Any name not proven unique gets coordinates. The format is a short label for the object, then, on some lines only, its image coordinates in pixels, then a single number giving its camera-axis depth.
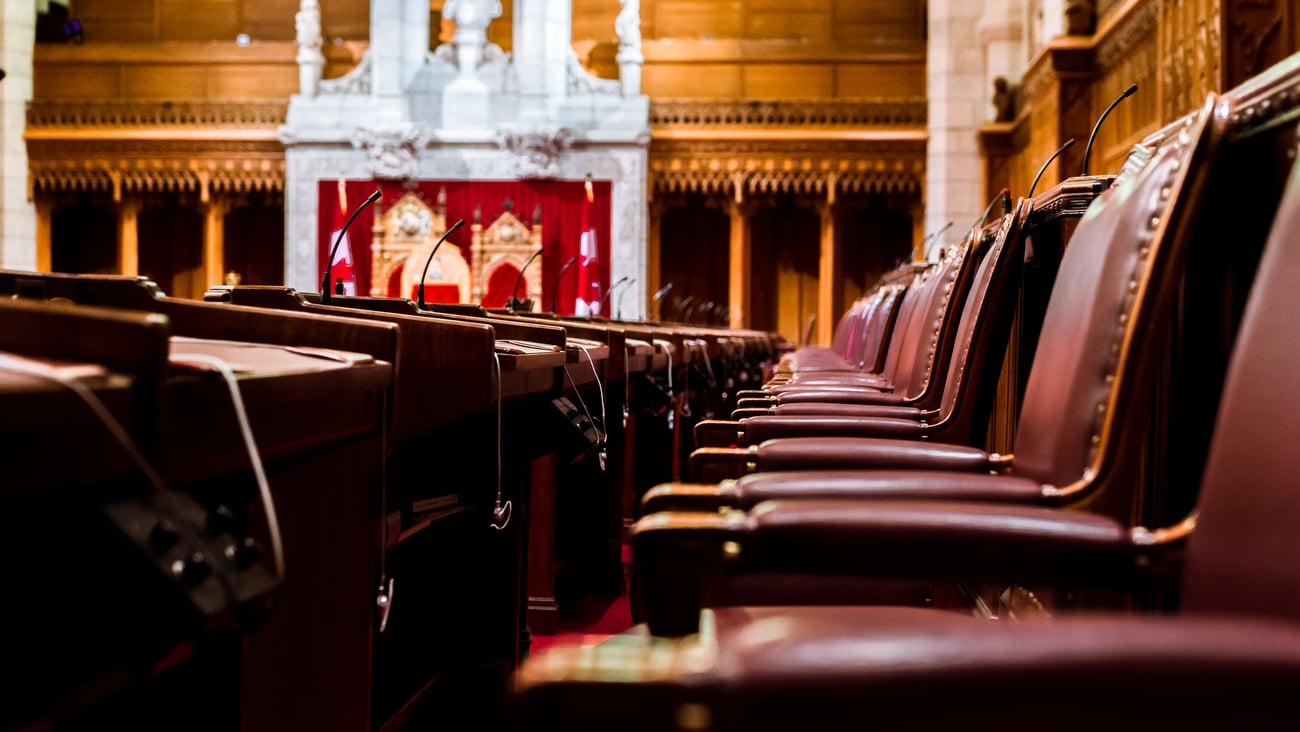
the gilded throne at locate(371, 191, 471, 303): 11.38
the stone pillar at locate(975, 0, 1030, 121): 10.91
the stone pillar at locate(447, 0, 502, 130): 11.96
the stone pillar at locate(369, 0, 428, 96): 12.02
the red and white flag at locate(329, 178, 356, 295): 6.18
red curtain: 11.83
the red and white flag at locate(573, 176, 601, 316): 9.38
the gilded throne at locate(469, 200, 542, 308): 11.37
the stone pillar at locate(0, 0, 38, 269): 12.51
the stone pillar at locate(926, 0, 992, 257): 11.35
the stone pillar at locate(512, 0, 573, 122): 11.94
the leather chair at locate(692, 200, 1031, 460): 1.72
